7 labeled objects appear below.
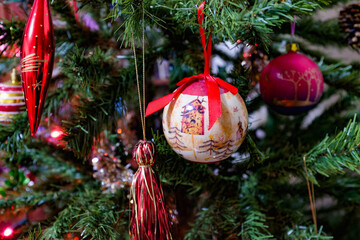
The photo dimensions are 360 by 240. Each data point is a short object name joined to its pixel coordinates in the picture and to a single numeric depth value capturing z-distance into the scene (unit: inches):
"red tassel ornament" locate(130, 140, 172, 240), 15.6
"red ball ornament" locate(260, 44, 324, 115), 21.8
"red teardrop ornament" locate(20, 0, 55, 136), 16.0
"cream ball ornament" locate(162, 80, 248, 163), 15.4
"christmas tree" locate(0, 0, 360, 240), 16.6
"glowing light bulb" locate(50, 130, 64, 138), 27.6
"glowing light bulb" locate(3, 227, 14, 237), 20.5
